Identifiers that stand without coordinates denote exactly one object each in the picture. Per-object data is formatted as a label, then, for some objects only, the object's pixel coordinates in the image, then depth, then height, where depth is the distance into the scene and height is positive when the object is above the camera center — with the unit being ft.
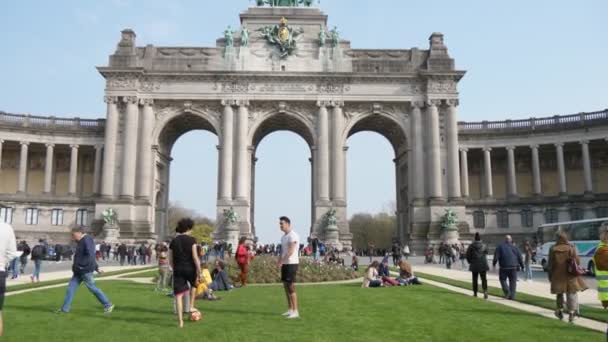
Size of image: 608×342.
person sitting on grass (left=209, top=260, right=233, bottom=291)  66.64 -4.95
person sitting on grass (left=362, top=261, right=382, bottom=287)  71.72 -5.06
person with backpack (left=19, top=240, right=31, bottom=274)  87.30 -2.71
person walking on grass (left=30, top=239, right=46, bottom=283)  81.76 -2.43
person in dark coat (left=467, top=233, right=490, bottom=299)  59.82 -2.25
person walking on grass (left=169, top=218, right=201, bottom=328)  38.47 -1.28
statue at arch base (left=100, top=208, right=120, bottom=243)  171.62 +4.19
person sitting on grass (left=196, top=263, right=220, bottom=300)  55.62 -5.03
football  39.52 -5.48
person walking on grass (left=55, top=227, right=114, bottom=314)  43.06 -2.38
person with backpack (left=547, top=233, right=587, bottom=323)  42.80 -2.87
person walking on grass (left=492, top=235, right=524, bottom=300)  58.23 -2.52
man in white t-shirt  41.14 -1.57
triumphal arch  181.88 +46.92
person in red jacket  72.69 -2.29
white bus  107.45 +0.78
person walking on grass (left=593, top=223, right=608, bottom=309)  43.21 -2.04
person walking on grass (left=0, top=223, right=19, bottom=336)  30.58 -0.45
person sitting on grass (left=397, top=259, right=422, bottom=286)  75.05 -4.99
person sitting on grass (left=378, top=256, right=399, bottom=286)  73.92 -4.92
